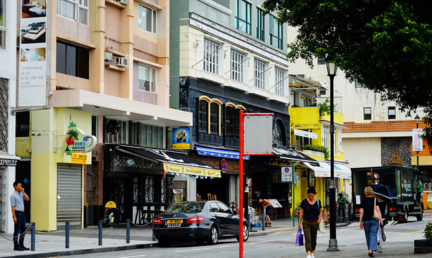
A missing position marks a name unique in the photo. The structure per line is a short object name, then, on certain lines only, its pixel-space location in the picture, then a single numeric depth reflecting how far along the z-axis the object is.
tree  14.34
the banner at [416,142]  55.37
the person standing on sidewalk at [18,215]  18.22
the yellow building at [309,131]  48.62
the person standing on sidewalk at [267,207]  31.59
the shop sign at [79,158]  26.76
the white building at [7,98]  24.55
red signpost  12.07
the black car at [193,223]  20.98
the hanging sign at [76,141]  25.81
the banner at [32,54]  25.86
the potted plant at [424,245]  16.17
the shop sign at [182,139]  34.50
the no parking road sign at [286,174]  31.91
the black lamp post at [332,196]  19.23
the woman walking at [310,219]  15.52
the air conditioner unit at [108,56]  29.70
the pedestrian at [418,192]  40.25
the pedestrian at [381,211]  18.11
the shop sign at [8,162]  23.09
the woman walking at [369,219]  16.56
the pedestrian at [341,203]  37.34
